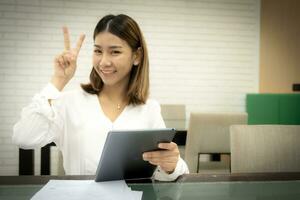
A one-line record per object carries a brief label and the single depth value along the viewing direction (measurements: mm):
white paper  912
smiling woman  1366
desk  1010
